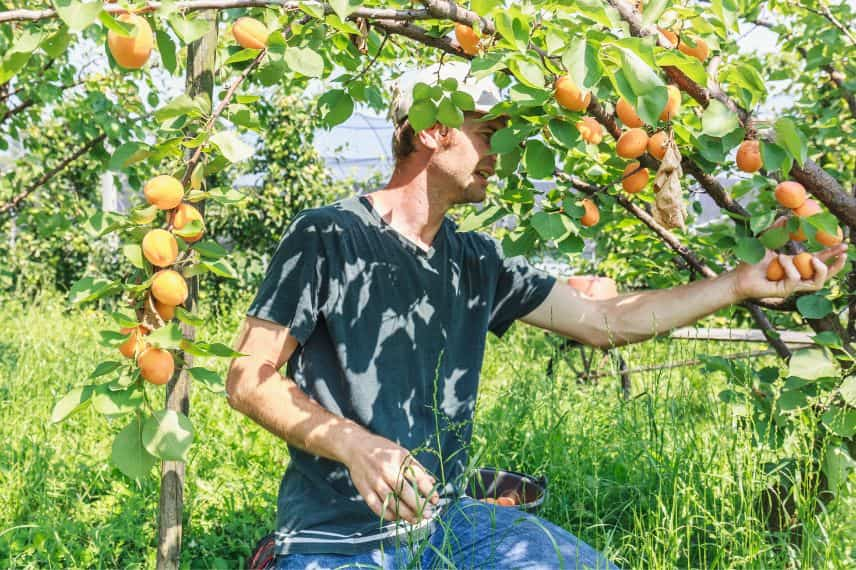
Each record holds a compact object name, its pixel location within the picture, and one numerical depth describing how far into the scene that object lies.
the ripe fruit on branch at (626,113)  1.32
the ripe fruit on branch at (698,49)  1.31
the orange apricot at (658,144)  1.37
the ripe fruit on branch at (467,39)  1.39
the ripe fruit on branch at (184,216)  1.09
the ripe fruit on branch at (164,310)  1.09
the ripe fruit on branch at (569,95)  1.20
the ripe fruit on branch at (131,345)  1.03
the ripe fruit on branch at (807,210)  1.39
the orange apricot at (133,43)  0.94
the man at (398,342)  1.53
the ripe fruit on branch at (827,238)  1.40
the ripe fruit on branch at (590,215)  1.64
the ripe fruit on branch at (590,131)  1.51
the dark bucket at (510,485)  2.10
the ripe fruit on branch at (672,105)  1.29
